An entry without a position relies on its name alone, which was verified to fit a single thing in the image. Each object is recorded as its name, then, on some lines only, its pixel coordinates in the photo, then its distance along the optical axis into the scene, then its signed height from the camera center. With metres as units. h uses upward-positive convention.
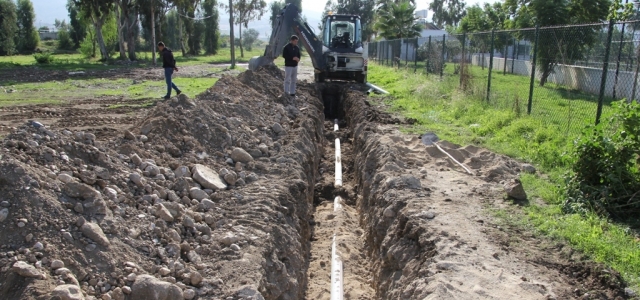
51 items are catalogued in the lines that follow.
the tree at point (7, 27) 45.37 +1.14
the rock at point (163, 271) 4.21 -1.82
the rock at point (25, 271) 3.54 -1.54
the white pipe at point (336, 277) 5.48 -2.54
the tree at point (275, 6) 82.29 +6.00
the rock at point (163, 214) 4.85 -1.57
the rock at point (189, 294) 4.09 -1.94
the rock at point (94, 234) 4.07 -1.48
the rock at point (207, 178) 6.08 -1.58
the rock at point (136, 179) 5.12 -1.32
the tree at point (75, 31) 59.06 +1.17
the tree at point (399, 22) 42.72 +1.94
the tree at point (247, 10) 61.79 +4.15
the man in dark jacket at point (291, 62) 13.62 -0.45
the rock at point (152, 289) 3.88 -1.83
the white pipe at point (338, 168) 9.00 -2.25
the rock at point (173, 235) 4.64 -1.69
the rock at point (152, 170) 5.57 -1.35
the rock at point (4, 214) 3.87 -1.27
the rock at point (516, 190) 6.38 -1.73
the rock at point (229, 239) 4.93 -1.83
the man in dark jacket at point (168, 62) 14.44 -0.53
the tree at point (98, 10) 34.62 +2.10
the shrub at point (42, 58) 32.24 -1.05
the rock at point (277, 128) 9.59 -1.53
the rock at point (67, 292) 3.45 -1.65
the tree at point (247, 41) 92.16 +0.52
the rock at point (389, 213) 6.28 -1.98
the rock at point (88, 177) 4.64 -1.20
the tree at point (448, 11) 90.06 +6.03
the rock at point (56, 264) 3.69 -1.55
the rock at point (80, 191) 4.36 -1.24
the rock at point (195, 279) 4.25 -1.89
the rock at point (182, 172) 5.95 -1.46
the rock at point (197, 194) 5.67 -1.62
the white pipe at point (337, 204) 8.04 -2.46
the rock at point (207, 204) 5.56 -1.69
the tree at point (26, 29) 51.30 +1.15
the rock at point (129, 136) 6.19 -1.10
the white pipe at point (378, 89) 16.97 -1.44
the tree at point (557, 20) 11.95 +1.22
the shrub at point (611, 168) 5.79 -1.34
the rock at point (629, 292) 4.14 -1.91
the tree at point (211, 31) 60.56 +1.38
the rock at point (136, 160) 5.62 -1.25
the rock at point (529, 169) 7.63 -1.75
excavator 16.39 -0.01
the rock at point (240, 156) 7.33 -1.56
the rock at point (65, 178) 4.44 -1.15
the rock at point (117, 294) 3.78 -1.80
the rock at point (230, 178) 6.48 -1.66
